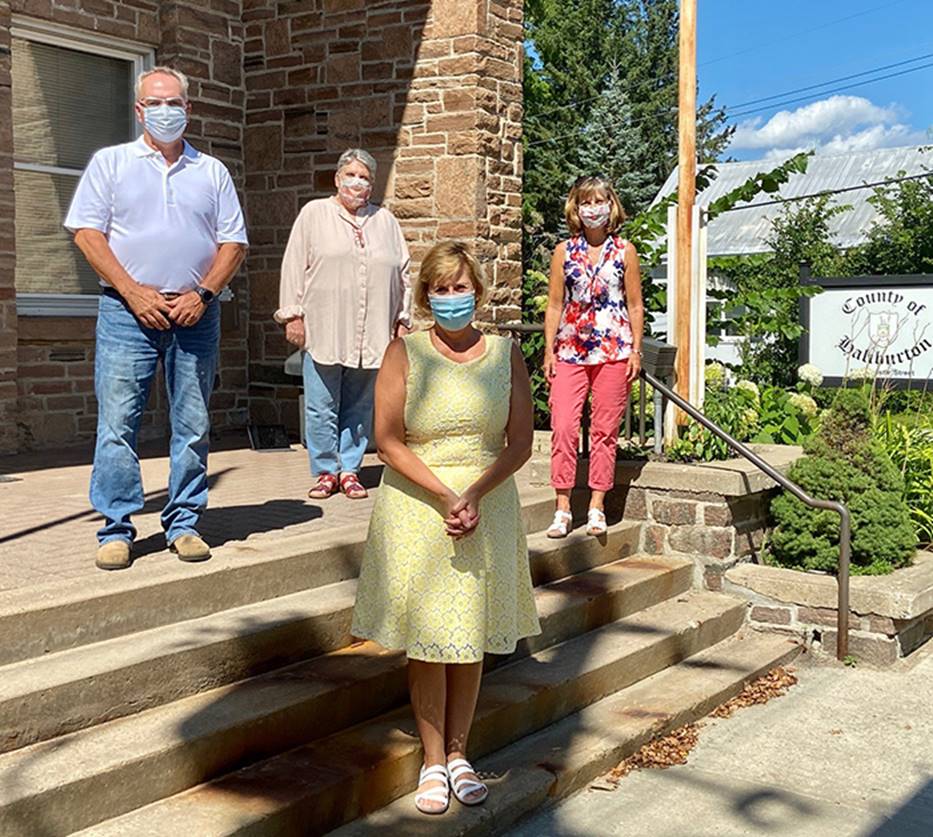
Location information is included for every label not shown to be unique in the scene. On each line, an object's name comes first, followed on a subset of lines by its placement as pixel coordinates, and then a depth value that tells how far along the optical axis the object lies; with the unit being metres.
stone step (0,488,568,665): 3.75
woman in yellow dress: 3.64
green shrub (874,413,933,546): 7.17
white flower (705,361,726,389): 8.58
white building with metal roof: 33.91
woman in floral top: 5.82
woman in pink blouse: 6.09
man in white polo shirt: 4.35
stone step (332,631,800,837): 3.74
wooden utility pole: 7.02
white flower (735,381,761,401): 8.21
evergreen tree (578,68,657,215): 38.44
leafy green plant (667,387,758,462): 6.80
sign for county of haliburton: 10.94
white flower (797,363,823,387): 9.21
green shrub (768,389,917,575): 6.39
